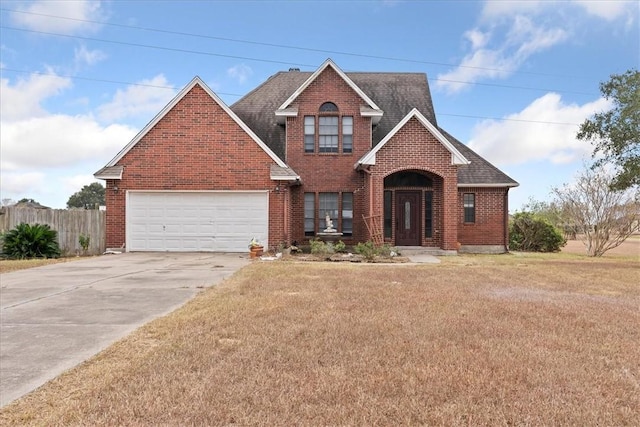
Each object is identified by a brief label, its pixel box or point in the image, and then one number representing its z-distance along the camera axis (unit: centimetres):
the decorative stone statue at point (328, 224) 1872
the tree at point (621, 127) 1432
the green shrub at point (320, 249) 1571
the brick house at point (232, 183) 1705
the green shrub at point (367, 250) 1471
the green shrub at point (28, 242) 1573
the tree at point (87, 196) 7031
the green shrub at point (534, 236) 2333
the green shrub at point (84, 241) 1714
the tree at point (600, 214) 2094
